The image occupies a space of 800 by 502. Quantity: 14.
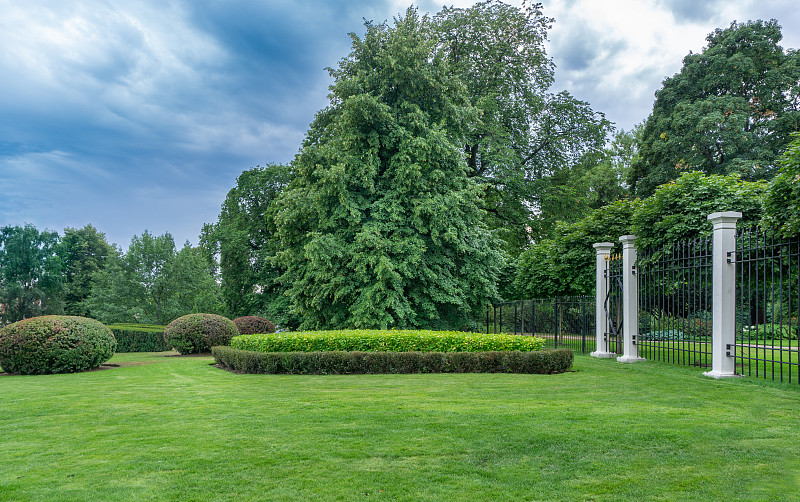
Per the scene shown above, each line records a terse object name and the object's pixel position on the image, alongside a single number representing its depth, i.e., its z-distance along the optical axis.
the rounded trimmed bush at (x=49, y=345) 12.88
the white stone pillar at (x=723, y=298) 9.41
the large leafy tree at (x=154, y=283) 41.44
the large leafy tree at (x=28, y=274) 43.22
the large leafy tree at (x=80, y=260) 47.84
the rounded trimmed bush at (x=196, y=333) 18.02
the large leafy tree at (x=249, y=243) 27.36
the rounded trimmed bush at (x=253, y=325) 22.08
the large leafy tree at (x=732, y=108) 25.17
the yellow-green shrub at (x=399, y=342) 11.90
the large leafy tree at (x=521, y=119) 24.73
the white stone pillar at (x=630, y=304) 12.65
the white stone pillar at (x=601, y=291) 14.30
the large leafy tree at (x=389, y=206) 17.28
